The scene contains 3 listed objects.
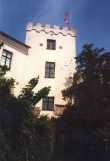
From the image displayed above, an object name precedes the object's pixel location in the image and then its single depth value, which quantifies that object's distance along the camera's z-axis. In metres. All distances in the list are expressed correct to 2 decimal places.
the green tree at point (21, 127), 10.93
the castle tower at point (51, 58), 17.34
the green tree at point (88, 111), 14.56
